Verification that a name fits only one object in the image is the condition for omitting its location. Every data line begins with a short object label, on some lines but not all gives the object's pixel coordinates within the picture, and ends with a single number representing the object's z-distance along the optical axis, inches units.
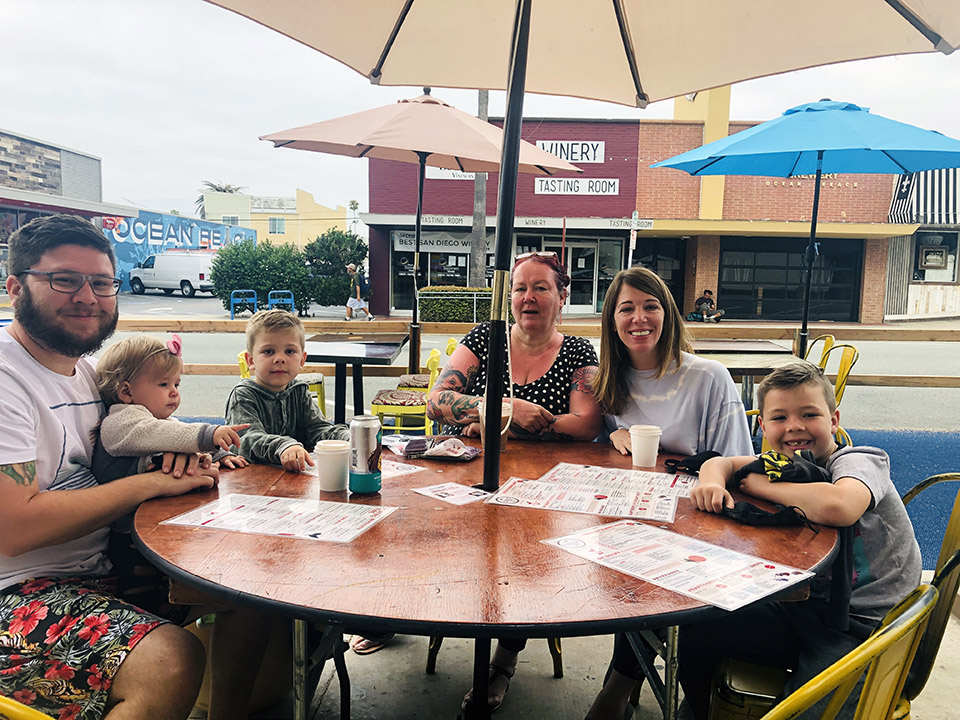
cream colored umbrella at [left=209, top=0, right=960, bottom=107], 89.6
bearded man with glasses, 55.6
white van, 1169.4
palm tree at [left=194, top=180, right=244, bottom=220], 2851.9
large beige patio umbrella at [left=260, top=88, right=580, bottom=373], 191.2
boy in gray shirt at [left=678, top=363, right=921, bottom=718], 64.2
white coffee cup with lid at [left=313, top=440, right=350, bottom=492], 72.0
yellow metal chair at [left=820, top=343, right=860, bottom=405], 174.9
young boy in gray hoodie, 95.4
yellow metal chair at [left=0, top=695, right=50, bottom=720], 41.6
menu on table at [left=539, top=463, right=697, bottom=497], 77.5
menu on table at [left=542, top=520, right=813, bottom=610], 49.3
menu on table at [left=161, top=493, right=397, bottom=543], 60.1
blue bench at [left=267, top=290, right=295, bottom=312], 801.2
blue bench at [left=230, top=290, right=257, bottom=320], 828.6
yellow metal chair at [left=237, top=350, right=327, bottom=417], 208.8
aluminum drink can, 70.3
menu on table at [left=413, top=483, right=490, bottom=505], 71.3
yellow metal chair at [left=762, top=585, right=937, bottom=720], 35.6
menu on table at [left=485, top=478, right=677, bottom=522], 68.3
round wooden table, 44.4
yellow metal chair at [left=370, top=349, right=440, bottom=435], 194.5
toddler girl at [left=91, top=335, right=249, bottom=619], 71.7
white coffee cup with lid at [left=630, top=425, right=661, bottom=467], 86.8
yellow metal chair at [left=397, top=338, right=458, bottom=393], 222.8
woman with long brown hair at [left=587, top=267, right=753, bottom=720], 97.7
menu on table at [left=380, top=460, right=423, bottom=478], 82.0
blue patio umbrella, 188.5
